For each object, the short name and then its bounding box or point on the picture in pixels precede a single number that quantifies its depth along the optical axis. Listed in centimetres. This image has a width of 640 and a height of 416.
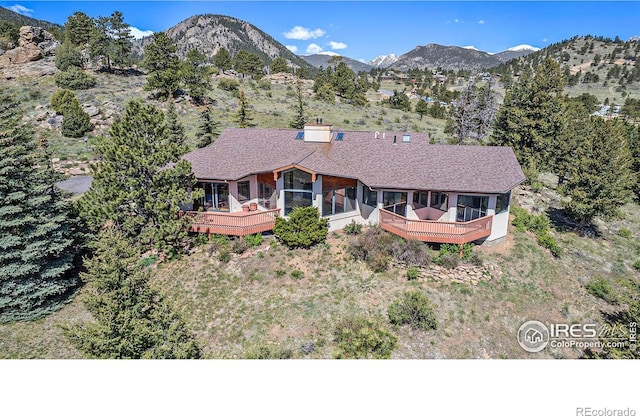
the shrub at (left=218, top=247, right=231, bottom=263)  1938
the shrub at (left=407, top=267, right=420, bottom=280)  1777
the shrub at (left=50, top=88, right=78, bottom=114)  4342
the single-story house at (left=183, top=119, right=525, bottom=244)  1961
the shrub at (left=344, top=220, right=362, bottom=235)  2130
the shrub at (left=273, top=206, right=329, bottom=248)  1991
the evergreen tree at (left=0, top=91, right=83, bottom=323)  1552
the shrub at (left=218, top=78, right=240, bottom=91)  6612
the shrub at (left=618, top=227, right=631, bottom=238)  2662
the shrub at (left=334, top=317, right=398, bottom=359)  1219
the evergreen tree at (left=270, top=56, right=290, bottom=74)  9694
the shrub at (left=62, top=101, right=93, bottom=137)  4178
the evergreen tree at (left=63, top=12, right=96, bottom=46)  6412
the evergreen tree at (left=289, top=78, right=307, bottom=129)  4097
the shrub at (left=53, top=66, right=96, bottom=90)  5250
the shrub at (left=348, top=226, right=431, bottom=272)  1838
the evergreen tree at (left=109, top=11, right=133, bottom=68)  6094
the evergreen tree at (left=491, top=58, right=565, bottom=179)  3244
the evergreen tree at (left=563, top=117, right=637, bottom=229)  2294
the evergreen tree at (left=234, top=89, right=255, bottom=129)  4025
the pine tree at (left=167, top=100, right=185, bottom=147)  2994
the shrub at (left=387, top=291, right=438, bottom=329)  1517
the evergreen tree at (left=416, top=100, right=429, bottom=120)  6785
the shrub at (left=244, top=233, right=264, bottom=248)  2035
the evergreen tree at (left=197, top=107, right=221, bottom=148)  3319
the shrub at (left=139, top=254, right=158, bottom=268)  1956
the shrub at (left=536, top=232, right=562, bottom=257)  2131
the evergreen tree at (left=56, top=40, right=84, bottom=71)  5697
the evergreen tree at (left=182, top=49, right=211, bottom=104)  5288
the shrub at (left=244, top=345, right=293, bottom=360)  1325
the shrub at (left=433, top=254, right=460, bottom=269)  1822
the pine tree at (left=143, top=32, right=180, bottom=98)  5088
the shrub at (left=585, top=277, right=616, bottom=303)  1828
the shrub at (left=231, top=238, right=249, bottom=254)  1981
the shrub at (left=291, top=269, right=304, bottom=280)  1817
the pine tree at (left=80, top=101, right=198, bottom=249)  1784
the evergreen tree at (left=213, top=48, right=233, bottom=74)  8338
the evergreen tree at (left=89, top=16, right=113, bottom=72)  5931
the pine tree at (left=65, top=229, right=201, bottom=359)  1023
